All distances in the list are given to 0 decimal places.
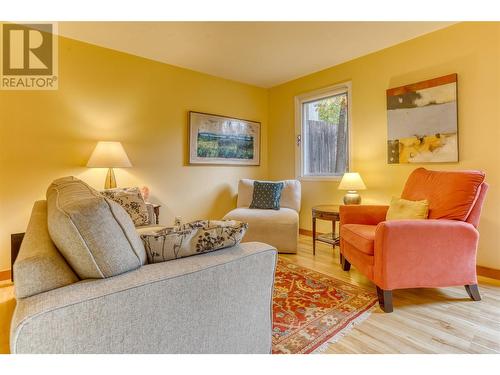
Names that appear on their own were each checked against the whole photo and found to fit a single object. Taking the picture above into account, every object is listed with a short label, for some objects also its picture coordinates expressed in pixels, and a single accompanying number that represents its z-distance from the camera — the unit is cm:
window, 358
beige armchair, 309
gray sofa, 69
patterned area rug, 149
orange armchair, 180
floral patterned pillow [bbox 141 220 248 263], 102
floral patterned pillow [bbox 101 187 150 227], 237
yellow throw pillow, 210
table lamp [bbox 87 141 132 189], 262
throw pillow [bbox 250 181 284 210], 351
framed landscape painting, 363
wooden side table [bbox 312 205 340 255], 282
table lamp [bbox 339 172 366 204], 296
